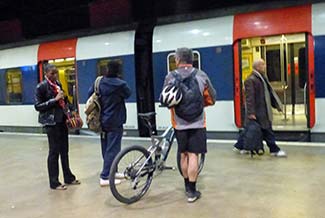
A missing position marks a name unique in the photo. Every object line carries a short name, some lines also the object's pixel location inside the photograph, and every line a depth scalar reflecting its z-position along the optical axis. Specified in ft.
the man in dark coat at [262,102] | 19.70
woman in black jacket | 15.96
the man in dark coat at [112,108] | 15.69
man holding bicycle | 13.34
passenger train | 22.29
